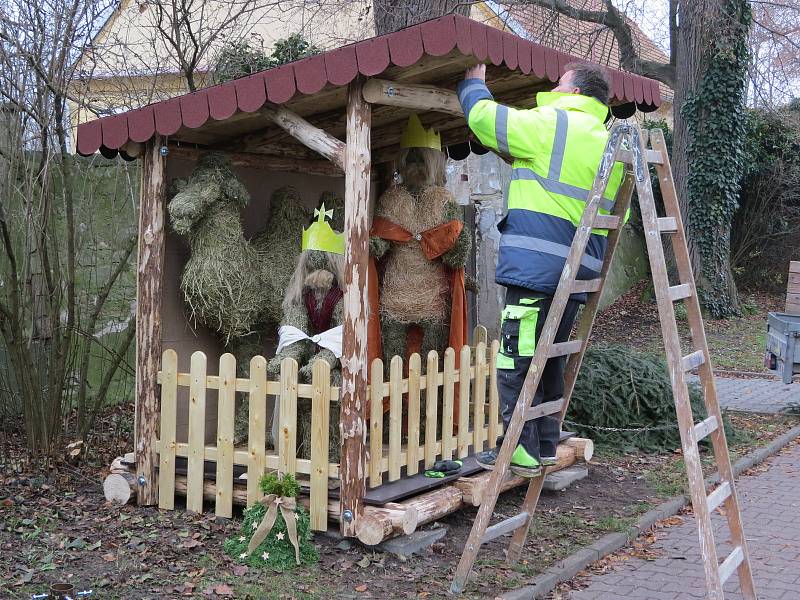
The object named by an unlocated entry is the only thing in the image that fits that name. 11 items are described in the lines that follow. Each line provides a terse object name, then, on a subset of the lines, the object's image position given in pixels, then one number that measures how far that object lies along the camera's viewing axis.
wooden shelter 4.20
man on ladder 3.93
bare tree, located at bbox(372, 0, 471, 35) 8.20
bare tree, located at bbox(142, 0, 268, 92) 6.61
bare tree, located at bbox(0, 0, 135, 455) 5.36
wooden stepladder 3.64
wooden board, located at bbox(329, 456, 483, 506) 4.45
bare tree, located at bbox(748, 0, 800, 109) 16.97
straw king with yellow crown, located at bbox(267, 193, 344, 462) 4.91
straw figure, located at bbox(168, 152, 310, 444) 5.08
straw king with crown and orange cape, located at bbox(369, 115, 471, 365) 5.24
